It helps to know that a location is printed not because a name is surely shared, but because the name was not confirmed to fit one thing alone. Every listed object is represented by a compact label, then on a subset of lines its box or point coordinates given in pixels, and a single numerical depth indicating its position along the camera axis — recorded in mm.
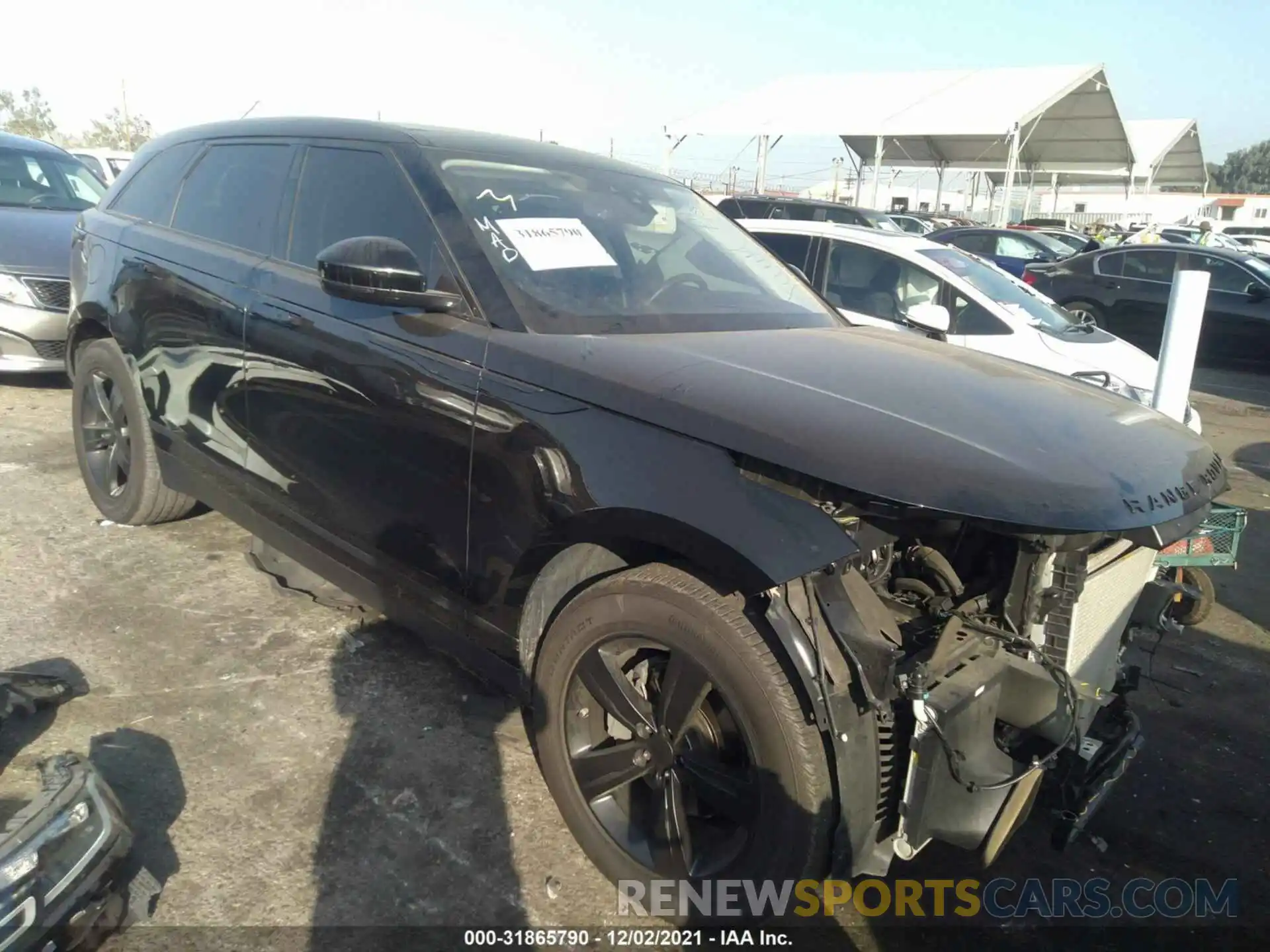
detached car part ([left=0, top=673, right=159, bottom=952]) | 1823
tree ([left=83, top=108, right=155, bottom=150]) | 43312
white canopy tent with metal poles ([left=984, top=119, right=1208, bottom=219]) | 37156
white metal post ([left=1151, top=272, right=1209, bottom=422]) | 4359
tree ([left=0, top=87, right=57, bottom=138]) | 46875
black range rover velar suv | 1938
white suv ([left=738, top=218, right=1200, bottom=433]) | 7023
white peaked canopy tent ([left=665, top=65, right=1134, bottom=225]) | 25203
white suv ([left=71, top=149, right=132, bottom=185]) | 12966
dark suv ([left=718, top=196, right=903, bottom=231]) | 14742
